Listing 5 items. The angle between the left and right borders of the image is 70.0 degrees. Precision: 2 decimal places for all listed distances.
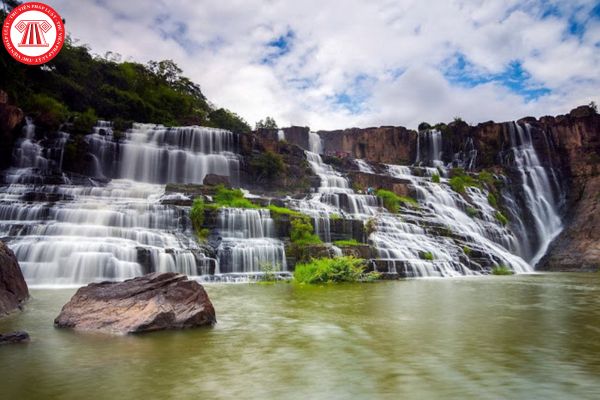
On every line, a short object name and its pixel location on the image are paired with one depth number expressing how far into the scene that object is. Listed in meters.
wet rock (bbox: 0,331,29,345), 5.12
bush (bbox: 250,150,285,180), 30.30
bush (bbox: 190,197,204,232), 17.68
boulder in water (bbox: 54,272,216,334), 6.04
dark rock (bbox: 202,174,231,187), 24.97
